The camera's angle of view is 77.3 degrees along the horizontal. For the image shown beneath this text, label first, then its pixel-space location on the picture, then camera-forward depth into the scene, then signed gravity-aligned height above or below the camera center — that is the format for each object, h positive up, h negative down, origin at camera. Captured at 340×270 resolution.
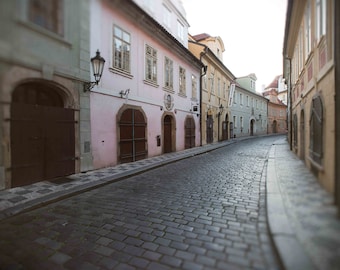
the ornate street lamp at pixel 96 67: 6.63 +2.09
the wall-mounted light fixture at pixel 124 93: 8.53 +1.65
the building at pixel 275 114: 39.96 +3.78
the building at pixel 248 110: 26.83 +3.24
